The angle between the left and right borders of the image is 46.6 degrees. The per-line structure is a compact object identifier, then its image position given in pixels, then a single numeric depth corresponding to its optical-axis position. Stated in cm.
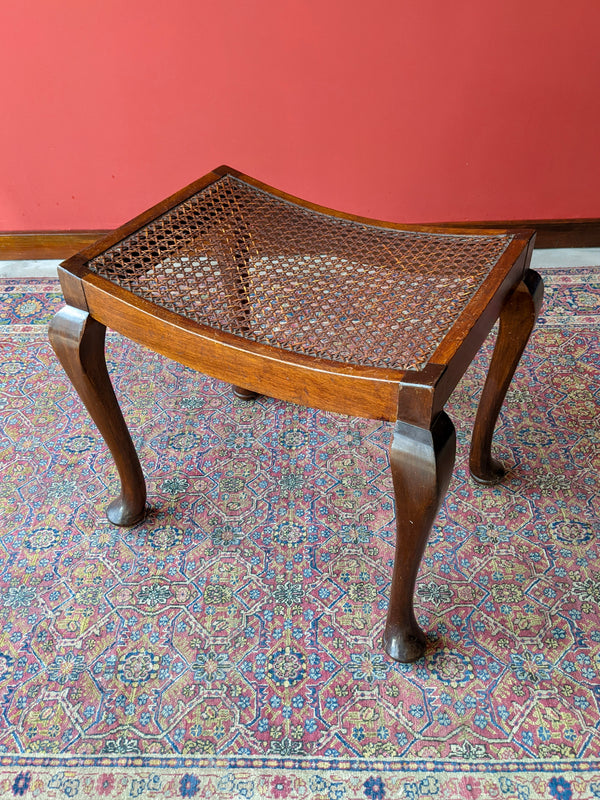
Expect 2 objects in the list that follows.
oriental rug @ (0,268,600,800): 109
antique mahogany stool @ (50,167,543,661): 99
